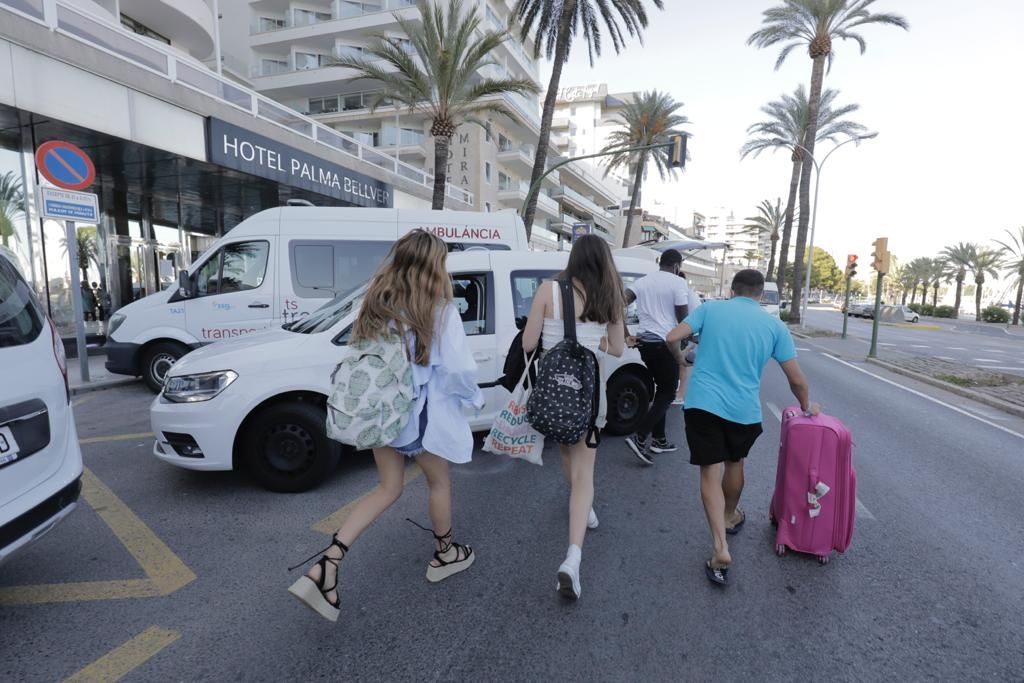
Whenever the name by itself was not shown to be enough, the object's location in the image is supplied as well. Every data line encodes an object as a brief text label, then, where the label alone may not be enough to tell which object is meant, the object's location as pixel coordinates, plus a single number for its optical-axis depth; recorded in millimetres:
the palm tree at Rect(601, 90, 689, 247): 32281
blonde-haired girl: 2486
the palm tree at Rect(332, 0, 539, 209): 16047
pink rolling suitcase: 2963
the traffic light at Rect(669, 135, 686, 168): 15367
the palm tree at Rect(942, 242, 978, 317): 52719
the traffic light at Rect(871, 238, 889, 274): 13664
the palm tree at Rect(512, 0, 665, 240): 17469
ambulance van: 7250
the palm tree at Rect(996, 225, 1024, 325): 40469
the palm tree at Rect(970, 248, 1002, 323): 50031
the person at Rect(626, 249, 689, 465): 4773
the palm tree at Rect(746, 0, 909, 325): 21625
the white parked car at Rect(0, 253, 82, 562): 2156
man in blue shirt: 2834
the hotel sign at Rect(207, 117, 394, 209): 12047
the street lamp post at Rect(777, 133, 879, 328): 24797
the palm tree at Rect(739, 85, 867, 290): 27562
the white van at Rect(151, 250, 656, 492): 3643
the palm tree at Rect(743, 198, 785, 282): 53875
